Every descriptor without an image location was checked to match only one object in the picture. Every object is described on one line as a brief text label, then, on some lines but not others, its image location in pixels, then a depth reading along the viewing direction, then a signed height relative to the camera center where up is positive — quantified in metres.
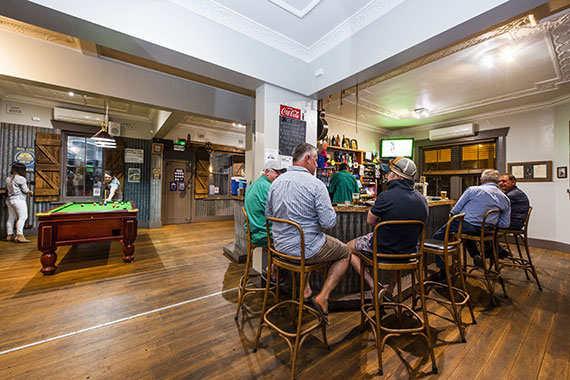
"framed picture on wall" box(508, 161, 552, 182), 5.01 +0.53
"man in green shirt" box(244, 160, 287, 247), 2.38 -0.13
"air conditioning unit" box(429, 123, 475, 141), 6.03 +1.66
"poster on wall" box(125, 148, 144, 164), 6.57 +0.95
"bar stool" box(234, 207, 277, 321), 2.15 -0.84
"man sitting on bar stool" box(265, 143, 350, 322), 1.70 -0.17
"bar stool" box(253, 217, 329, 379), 1.54 -0.54
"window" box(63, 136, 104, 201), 5.93 +0.50
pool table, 3.12 -0.55
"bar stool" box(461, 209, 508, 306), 2.50 -0.54
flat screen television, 7.02 +1.39
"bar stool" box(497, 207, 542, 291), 2.94 -0.50
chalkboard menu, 3.12 +0.78
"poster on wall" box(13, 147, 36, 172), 5.19 +0.70
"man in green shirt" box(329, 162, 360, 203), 3.90 +0.10
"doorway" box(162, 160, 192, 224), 7.24 -0.07
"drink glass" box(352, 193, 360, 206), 2.91 -0.08
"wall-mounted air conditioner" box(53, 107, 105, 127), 5.44 +1.72
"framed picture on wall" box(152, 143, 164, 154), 6.71 +1.20
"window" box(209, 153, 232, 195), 7.98 +0.64
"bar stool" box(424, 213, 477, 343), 1.89 -0.52
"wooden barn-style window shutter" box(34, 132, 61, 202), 5.38 +0.50
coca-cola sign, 3.12 +1.08
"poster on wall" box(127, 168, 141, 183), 6.59 +0.40
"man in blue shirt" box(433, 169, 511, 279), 2.71 -0.14
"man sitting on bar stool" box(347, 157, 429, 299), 1.74 -0.13
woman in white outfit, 4.73 -0.25
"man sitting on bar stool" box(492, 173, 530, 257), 3.28 -0.20
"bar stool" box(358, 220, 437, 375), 1.58 -0.53
